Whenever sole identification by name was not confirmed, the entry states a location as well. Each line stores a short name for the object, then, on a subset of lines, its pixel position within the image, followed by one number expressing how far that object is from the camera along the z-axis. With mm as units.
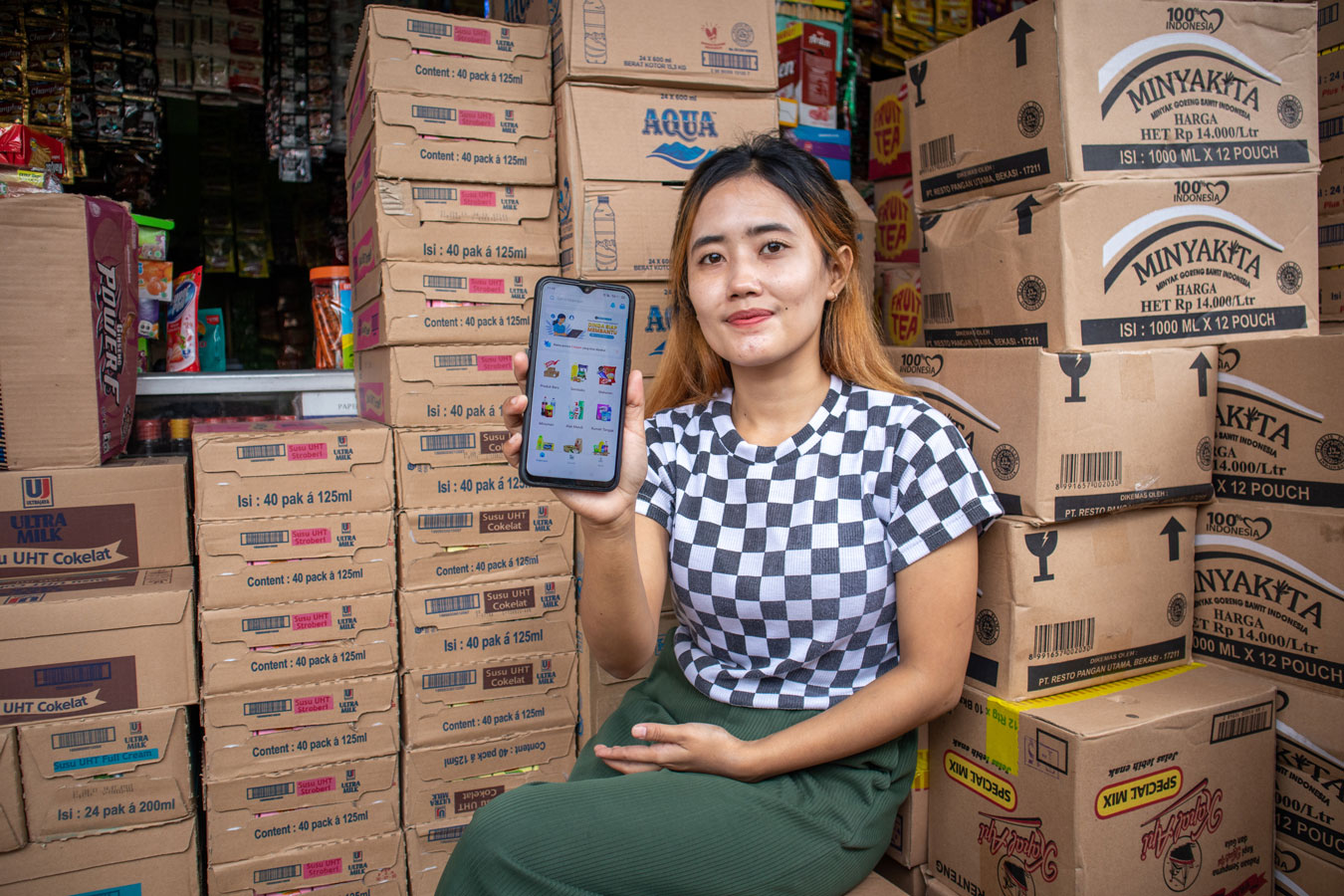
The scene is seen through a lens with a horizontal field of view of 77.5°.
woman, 918
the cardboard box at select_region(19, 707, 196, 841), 1483
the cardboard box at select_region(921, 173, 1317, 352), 1143
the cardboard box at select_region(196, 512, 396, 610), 1581
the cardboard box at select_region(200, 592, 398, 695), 1583
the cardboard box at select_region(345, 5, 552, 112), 1624
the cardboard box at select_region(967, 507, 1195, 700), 1122
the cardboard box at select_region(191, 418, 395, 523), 1574
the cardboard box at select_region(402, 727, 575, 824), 1729
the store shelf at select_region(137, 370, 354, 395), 1883
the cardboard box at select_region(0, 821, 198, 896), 1488
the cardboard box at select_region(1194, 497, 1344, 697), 1108
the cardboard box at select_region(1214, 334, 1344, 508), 1107
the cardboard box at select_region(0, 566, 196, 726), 1467
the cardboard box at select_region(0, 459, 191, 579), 1536
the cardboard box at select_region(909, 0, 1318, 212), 1131
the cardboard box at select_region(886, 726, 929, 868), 1239
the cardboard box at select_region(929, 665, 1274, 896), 1018
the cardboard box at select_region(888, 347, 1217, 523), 1108
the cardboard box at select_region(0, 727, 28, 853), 1456
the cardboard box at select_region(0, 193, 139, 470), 1483
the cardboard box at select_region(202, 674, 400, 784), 1587
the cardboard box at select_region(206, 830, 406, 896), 1615
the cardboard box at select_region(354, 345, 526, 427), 1679
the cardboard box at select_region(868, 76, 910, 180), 2088
